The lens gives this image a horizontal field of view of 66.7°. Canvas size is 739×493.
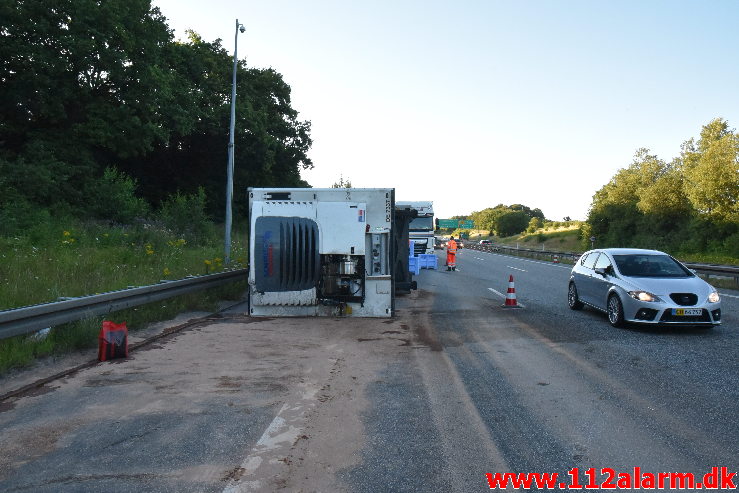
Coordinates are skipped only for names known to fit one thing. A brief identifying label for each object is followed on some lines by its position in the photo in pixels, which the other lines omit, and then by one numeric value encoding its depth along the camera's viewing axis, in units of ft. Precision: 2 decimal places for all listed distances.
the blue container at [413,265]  63.05
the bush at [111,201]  77.30
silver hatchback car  31.53
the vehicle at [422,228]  84.38
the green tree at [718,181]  136.56
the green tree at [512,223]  429.38
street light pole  58.85
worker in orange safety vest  91.50
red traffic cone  43.91
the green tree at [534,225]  368.25
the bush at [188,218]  77.82
